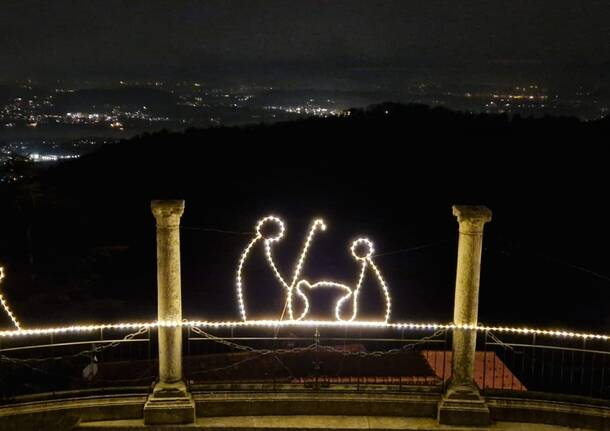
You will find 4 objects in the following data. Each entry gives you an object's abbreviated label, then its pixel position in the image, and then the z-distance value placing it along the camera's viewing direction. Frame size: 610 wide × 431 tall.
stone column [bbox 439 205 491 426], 6.35
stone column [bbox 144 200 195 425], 6.39
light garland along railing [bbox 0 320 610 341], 6.48
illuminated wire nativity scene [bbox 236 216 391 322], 6.96
